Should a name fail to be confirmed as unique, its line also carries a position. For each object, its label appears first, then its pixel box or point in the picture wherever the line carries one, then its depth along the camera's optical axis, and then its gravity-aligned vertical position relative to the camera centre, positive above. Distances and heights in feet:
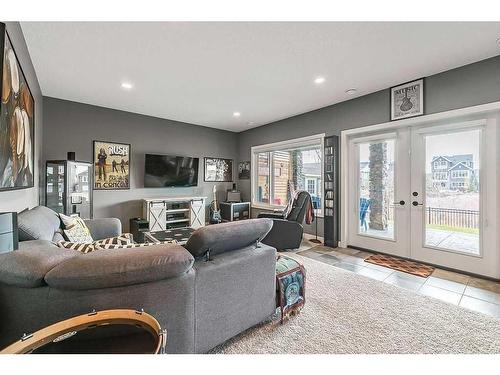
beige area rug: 5.12 -3.62
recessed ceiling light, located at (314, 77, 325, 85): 9.98 +4.90
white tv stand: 15.19 -1.74
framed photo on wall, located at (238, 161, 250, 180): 20.03 +1.63
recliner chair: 12.23 -2.13
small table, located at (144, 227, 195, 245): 9.51 -2.17
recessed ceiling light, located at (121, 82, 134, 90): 10.53 +4.93
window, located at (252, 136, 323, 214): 15.26 +1.38
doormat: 9.48 -3.52
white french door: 8.84 -0.30
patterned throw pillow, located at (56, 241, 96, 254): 4.69 -1.27
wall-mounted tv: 15.90 +1.27
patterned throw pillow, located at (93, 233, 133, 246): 6.28 -1.52
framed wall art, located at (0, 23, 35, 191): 4.64 +1.65
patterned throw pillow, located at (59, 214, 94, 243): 7.43 -1.45
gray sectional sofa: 3.36 -1.65
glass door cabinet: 10.93 +0.09
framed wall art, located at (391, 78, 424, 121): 10.02 +4.09
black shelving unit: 13.24 -0.24
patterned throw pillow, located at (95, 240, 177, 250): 4.81 -1.30
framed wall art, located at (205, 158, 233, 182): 19.30 +1.63
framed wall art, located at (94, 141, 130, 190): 14.18 +1.46
